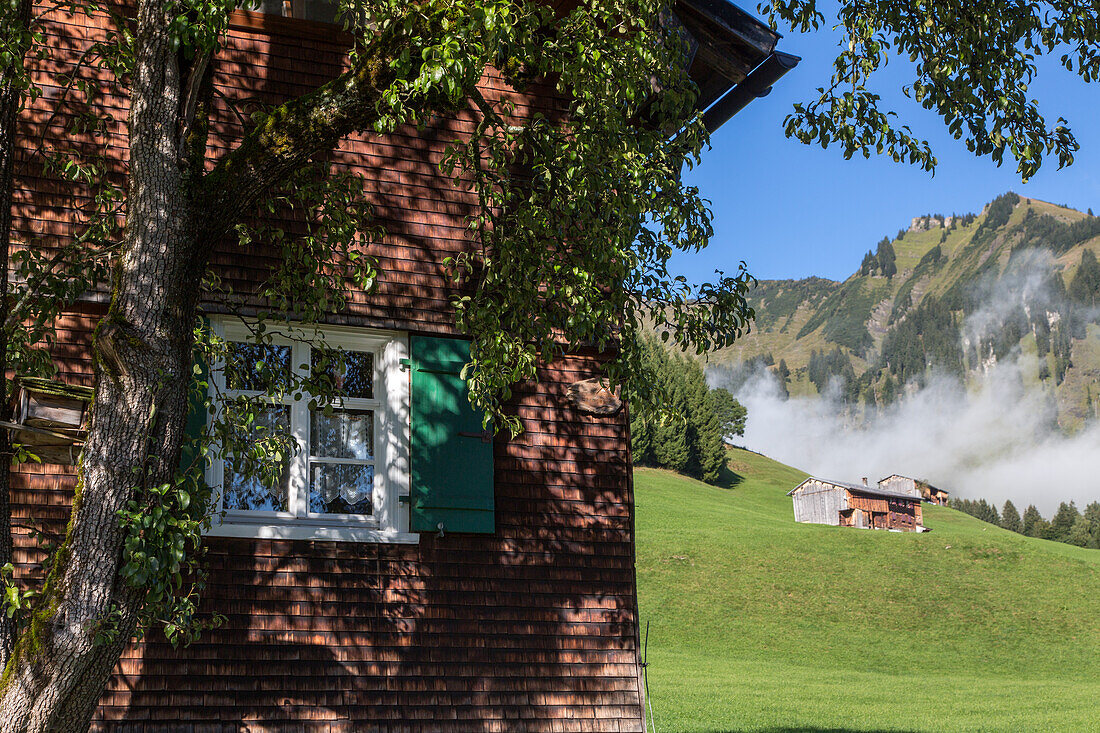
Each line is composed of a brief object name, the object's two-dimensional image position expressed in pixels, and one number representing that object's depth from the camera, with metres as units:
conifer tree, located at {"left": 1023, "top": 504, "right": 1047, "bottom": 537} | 104.88
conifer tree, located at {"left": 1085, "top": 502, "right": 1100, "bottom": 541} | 107.28
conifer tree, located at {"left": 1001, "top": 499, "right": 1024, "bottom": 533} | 111.73
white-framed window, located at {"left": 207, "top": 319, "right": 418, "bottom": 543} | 7.11
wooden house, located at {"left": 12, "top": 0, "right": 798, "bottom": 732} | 6.82
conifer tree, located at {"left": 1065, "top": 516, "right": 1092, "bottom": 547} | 93.16
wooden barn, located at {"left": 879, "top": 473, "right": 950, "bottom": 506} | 84.06
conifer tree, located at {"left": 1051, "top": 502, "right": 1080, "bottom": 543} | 102.38
